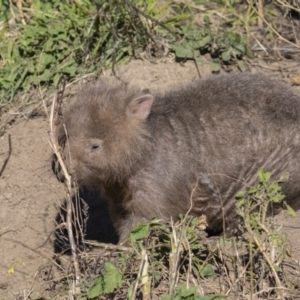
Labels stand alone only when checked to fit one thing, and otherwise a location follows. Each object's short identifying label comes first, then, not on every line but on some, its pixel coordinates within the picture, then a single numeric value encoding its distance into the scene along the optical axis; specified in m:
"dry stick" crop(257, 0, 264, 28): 18.77
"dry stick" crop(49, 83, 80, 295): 11.02
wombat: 13.05
